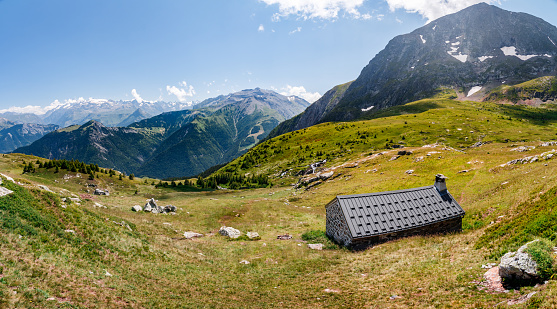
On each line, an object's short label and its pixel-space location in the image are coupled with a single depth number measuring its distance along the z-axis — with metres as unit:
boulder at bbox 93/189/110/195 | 57.88
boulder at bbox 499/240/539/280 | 11.74
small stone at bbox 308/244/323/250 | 30.39
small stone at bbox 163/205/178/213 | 45.09
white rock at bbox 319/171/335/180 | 90.82
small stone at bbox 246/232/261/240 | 35.72
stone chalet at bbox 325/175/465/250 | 28.36
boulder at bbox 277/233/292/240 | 35.83
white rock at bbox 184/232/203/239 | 34.21
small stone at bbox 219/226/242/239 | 36.30
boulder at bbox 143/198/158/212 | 42.91
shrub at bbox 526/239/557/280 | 11.45
